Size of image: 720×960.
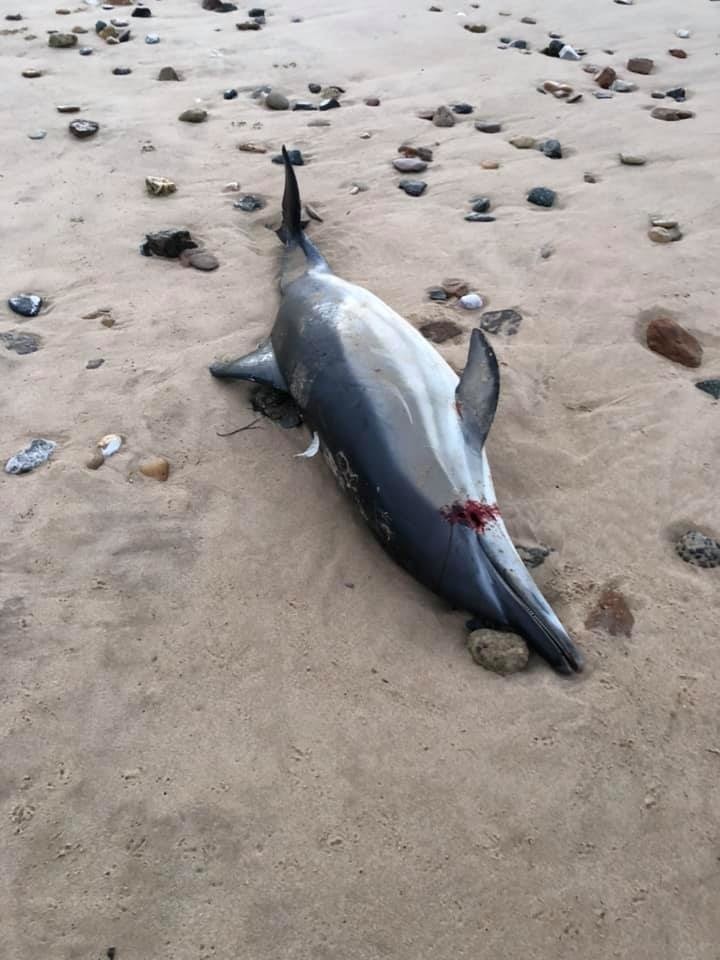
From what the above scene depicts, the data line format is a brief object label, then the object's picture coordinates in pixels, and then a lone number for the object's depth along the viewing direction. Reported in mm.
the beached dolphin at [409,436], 2797
